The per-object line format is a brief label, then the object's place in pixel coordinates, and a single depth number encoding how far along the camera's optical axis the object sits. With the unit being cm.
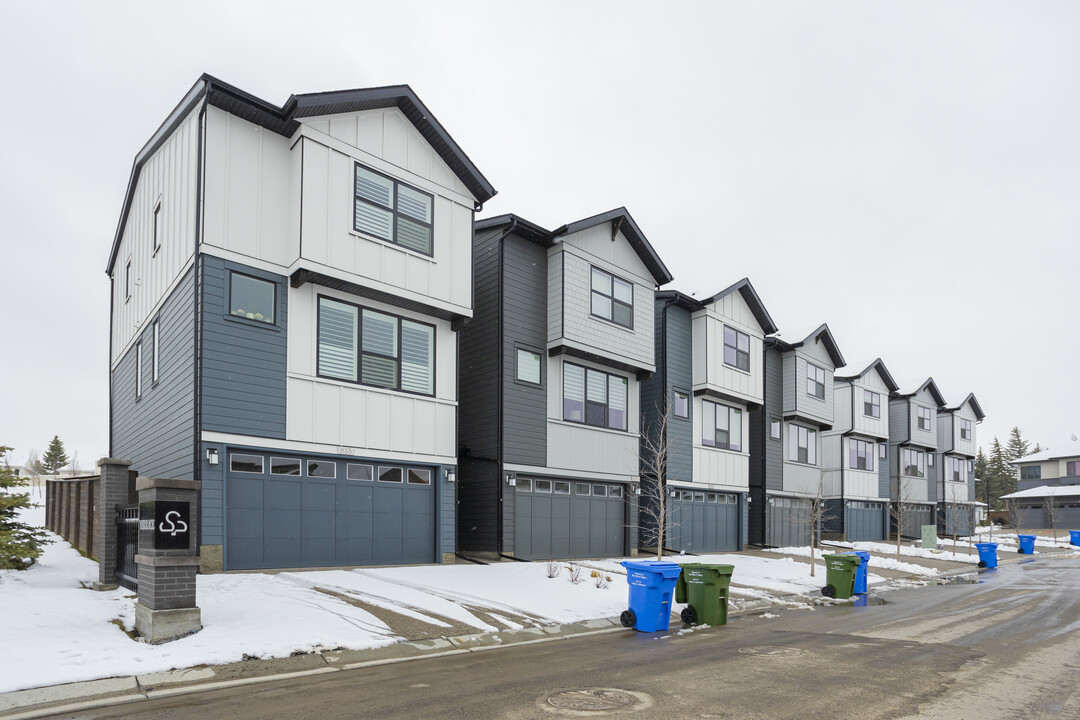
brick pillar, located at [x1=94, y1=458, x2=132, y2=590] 1262
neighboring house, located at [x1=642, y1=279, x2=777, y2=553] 2650
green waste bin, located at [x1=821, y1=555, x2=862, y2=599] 1889
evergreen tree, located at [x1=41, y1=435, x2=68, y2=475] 6392
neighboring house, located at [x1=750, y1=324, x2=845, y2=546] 3253
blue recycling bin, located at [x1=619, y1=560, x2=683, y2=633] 1301
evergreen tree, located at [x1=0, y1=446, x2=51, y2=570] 1273
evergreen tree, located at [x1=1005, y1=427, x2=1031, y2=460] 11288
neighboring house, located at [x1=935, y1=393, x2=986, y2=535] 5041
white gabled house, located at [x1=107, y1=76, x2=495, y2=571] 1506
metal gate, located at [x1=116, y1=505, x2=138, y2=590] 1209
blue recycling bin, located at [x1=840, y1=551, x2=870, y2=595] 1967
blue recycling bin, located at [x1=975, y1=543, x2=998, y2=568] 3131
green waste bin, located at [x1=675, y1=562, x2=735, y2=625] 1401
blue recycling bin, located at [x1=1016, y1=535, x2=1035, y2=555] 4169
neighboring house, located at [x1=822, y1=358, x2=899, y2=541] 3972
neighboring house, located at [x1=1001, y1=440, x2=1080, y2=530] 6738
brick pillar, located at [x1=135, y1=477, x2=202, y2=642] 973
